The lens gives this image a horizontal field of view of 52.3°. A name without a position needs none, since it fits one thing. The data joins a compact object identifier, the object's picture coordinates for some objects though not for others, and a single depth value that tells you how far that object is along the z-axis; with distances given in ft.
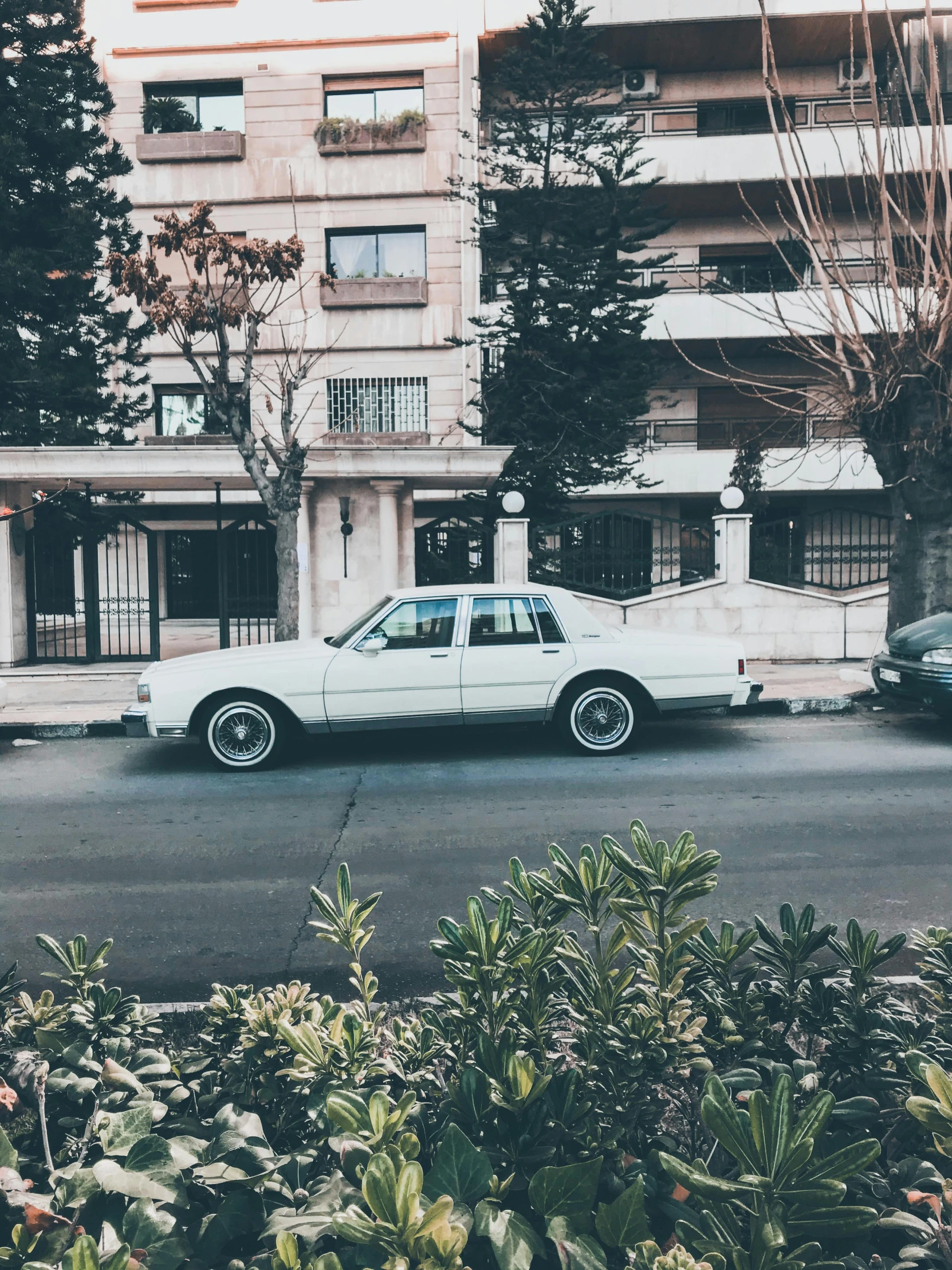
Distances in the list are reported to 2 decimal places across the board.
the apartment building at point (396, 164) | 86.12
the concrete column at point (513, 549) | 52.70
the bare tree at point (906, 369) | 33.86
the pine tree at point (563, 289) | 70.74
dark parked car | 32.04
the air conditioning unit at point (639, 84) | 91.30
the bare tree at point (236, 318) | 39.99
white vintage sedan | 28.76
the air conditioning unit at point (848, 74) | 88.02
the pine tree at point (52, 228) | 63.62
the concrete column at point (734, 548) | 53.31
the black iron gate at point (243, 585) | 54.03
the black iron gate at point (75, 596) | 54.39
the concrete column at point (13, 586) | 53.57
